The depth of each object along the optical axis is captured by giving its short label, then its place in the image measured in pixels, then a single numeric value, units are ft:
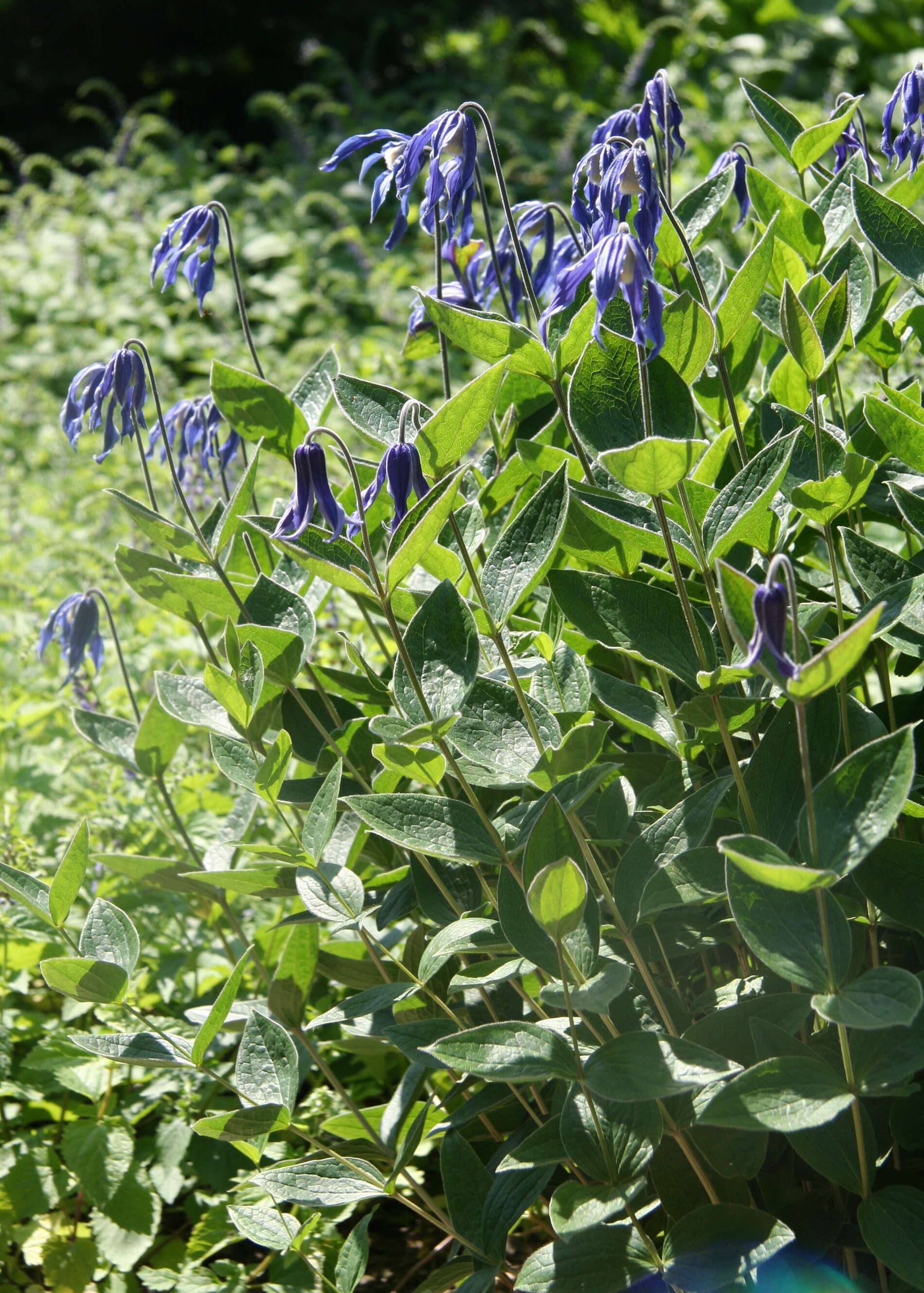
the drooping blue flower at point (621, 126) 4.80
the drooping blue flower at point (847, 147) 5.91
